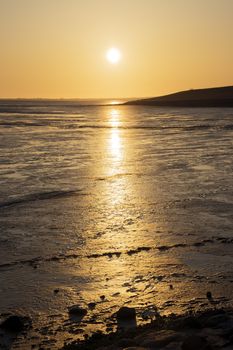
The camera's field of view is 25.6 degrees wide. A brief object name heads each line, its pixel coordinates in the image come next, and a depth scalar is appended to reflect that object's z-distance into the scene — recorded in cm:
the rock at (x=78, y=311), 750
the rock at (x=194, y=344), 570
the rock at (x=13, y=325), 701
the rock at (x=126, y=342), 618
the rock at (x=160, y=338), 609
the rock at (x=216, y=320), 651
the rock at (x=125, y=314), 725
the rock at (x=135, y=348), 596
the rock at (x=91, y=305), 776
